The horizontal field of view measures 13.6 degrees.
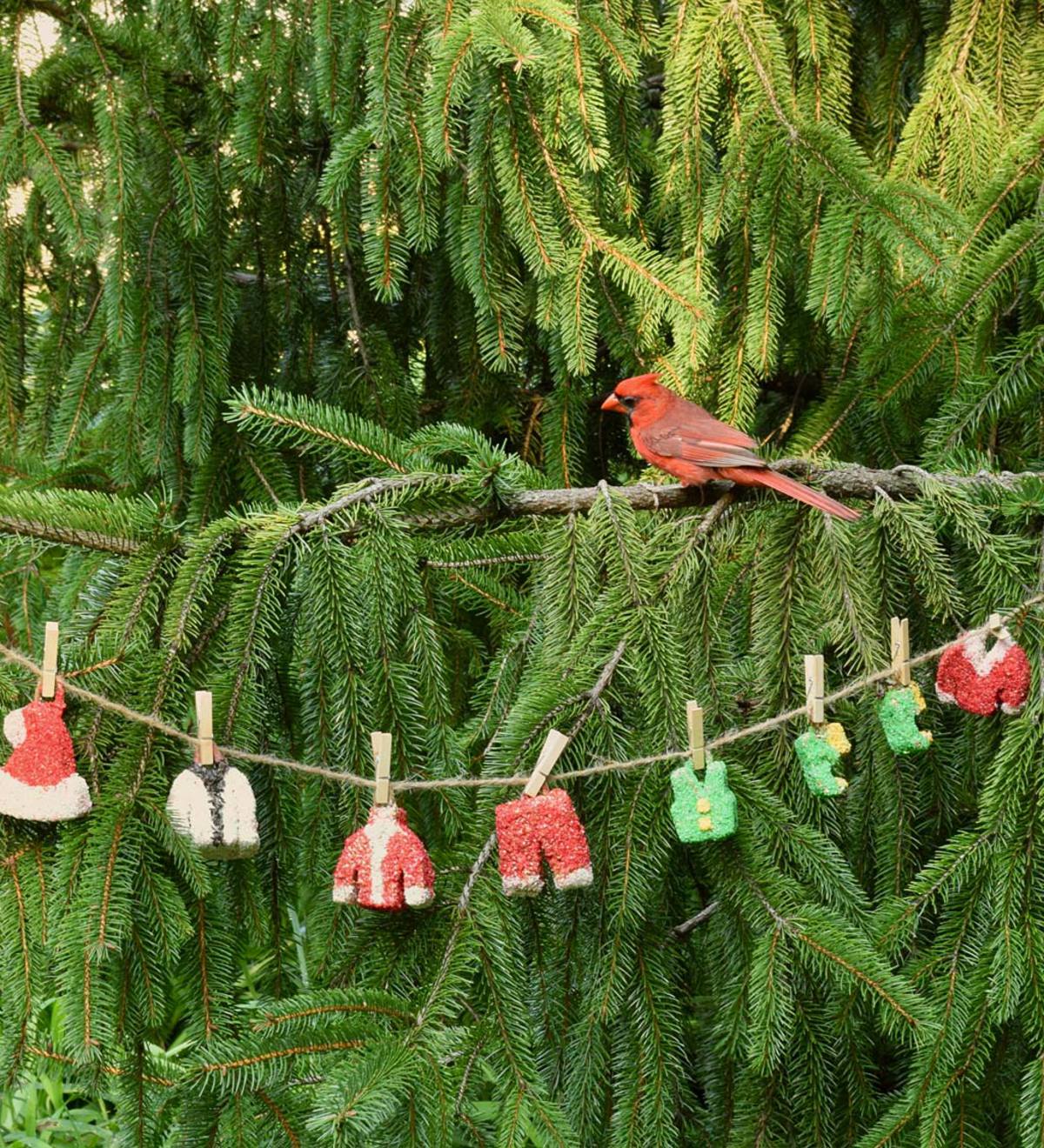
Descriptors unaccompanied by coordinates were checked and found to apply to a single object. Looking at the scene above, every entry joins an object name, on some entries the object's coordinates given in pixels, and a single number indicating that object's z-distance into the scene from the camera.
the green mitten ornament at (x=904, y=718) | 2.82
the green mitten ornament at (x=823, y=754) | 2.80
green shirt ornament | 2.75
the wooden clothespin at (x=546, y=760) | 2.74
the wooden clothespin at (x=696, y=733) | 2.76
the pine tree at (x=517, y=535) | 2.79
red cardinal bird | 2.87
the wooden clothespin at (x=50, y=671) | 2.75
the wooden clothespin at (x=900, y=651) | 2.82
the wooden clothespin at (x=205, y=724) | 2.73
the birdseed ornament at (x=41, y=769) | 2.73
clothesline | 2.75
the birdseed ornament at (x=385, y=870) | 2.73
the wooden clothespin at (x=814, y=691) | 2.79
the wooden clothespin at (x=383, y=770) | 2.76
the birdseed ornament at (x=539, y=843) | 2.72
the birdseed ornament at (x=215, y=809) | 2.74
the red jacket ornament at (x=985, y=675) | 2.81
